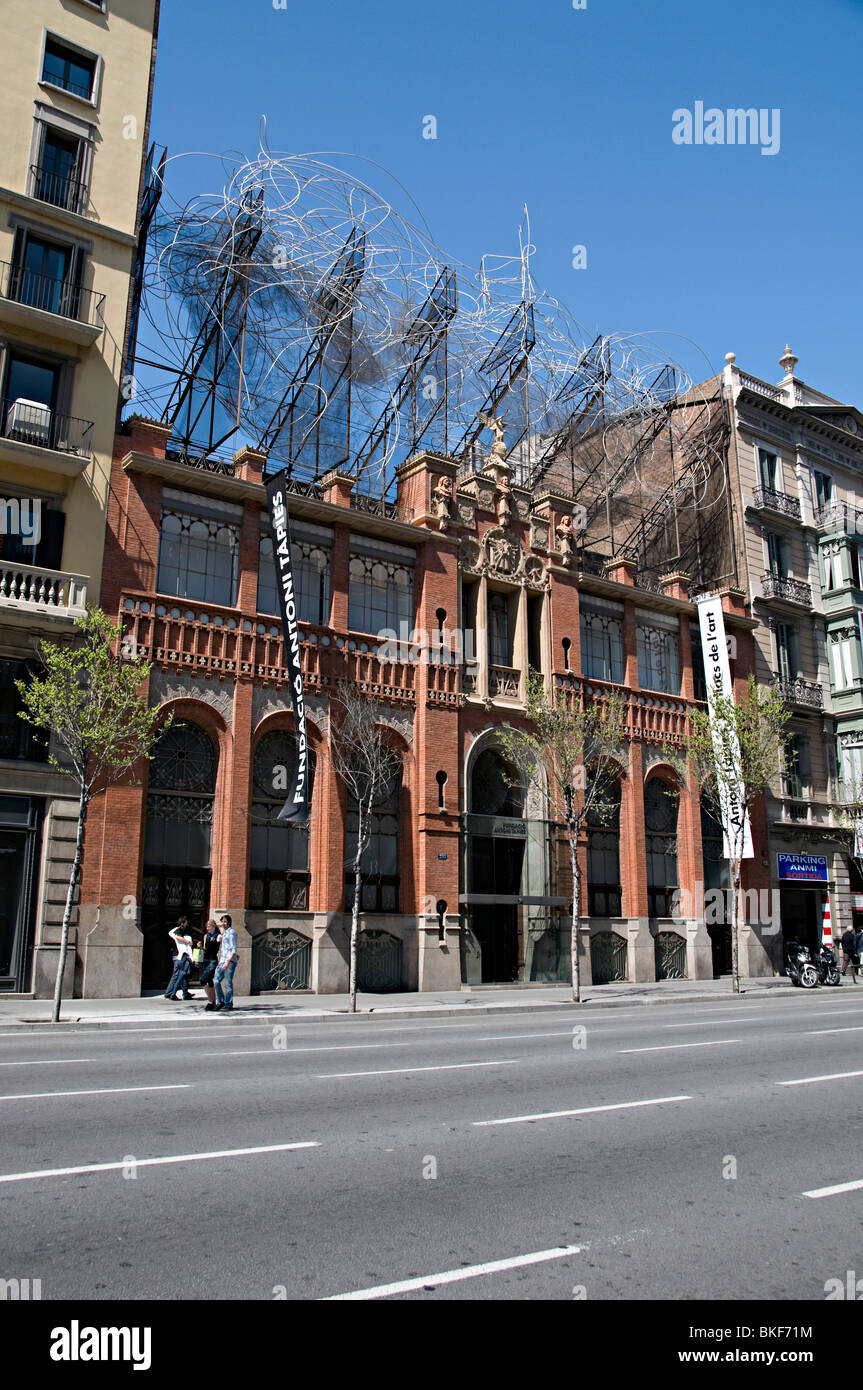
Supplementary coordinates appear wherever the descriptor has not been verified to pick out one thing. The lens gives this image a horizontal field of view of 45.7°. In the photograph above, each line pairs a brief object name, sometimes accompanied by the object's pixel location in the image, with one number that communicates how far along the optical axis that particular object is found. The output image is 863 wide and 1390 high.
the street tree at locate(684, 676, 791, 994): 31.80
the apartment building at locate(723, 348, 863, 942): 39.66
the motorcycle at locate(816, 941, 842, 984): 31.86
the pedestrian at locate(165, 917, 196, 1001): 21.58
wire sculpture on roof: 30.59
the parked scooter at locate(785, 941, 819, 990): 31.14
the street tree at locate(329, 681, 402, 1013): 25.95
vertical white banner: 31.91
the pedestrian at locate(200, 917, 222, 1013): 21.95
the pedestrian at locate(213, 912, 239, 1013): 20.61
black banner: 25.28
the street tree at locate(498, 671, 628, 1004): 27.48
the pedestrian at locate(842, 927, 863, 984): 37.17
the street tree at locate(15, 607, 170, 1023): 18.86
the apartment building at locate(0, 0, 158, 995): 21.70
